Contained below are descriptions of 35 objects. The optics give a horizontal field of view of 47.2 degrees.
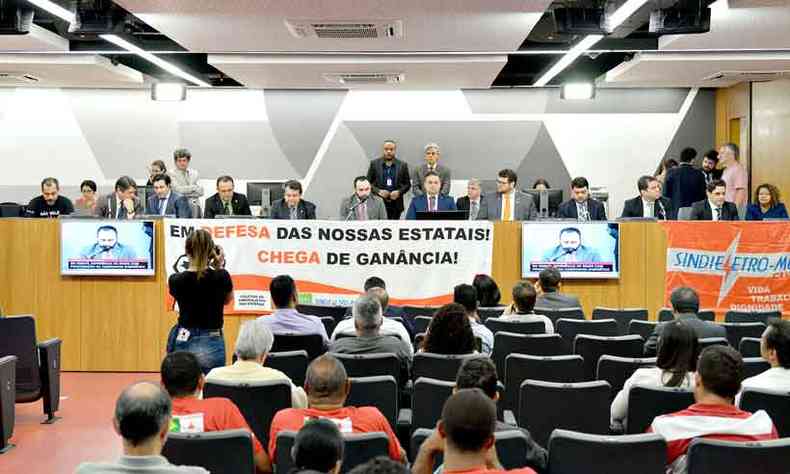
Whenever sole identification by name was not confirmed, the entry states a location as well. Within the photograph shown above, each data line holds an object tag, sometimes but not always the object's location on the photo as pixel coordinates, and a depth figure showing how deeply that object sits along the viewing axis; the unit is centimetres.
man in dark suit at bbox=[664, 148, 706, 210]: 1268
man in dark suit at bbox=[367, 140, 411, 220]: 1316
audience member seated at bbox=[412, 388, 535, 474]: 260
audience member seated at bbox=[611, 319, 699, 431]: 418
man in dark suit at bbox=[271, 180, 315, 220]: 1005
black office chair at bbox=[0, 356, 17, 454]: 593
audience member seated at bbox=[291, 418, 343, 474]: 258
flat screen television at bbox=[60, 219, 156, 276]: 869
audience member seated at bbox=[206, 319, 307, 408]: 436
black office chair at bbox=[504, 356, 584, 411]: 491
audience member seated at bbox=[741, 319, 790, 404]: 415
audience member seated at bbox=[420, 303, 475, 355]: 486
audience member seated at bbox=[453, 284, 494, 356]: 582
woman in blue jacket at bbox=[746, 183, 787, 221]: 1055
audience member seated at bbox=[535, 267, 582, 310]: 713
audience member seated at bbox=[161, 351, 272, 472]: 369
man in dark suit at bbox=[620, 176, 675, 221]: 981
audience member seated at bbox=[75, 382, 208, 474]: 277
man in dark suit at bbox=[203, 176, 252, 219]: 1046
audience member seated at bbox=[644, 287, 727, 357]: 561
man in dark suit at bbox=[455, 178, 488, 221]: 1125
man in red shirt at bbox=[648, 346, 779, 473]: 334
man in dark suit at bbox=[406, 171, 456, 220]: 1052
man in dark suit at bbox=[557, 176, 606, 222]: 991
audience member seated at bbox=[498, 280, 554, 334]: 616
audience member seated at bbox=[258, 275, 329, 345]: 576
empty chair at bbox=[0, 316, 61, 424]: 674
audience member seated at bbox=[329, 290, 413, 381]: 519
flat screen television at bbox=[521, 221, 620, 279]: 880
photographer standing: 544
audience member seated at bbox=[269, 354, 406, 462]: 351
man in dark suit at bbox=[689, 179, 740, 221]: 957
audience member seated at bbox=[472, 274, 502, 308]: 729
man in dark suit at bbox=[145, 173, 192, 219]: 1011
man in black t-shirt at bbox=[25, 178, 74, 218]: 1130
